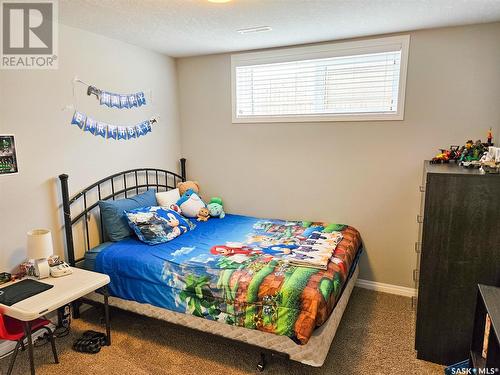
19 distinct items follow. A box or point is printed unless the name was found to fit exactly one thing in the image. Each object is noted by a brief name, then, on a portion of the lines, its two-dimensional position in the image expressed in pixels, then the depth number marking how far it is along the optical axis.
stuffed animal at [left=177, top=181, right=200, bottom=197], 3.76
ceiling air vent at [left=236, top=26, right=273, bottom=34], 2.75
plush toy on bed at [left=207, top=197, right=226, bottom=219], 3.60
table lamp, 2.23
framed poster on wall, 2.27
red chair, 1.96
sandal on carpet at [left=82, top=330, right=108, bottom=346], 2.46
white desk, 1.88
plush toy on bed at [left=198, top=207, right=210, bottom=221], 3.50
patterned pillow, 2.80
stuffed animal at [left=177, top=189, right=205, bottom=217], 3.49
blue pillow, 2.85
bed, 2.01
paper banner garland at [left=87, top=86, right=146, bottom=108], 2.93
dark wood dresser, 1.99
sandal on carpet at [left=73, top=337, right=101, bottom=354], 2.36
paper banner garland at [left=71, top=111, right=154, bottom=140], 2.80
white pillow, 3.36
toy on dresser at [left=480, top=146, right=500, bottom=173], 2.00
